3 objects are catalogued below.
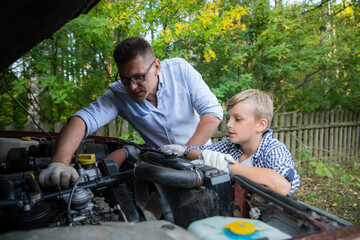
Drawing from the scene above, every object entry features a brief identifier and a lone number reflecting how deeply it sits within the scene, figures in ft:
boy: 4.72
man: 7.06
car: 2.64
